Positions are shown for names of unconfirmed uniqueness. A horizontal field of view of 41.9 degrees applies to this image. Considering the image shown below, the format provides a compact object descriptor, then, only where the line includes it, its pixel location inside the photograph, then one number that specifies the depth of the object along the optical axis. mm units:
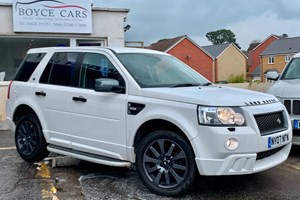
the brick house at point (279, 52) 55406
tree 115000
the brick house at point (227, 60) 56094
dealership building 11531
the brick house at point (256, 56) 71062
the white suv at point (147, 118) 4336
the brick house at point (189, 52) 48781
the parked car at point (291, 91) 6315
